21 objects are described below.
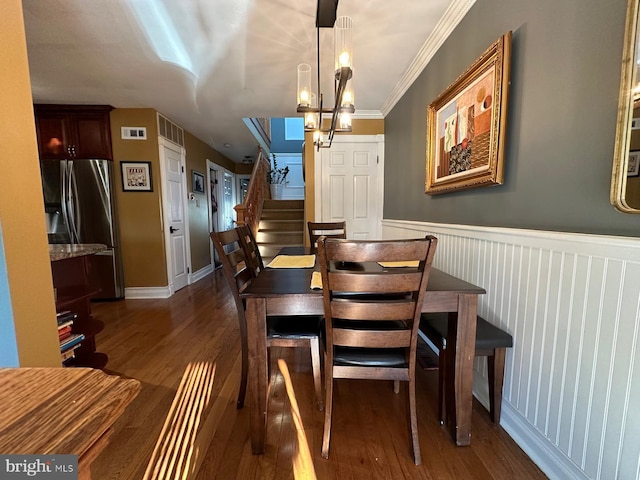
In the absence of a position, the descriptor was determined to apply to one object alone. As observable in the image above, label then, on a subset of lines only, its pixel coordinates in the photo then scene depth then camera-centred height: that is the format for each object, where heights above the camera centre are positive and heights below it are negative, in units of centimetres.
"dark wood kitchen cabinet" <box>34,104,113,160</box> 332 +97
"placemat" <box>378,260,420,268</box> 169 -34
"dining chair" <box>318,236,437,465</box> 101 -42
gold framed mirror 83 +25
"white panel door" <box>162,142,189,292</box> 381 -8
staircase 465 -30
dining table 122 -53
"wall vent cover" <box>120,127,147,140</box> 351 +98
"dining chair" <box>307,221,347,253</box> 297 -19
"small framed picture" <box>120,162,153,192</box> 356 +43
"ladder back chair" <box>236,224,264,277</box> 179 -28
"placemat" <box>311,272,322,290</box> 128 -36
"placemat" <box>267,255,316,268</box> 182 -37
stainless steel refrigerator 334 +0
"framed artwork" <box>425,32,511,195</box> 141 +53
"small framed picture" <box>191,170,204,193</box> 454 +48
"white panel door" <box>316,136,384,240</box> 375 +34
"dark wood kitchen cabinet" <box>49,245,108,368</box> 175 -57
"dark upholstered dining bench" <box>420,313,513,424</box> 132 -69
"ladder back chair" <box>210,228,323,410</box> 142 -64
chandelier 141 +74
